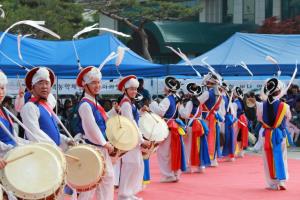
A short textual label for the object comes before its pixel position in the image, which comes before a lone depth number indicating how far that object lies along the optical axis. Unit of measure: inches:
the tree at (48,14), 927.7
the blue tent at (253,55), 552.7
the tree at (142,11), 1167.6
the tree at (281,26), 1128.2
